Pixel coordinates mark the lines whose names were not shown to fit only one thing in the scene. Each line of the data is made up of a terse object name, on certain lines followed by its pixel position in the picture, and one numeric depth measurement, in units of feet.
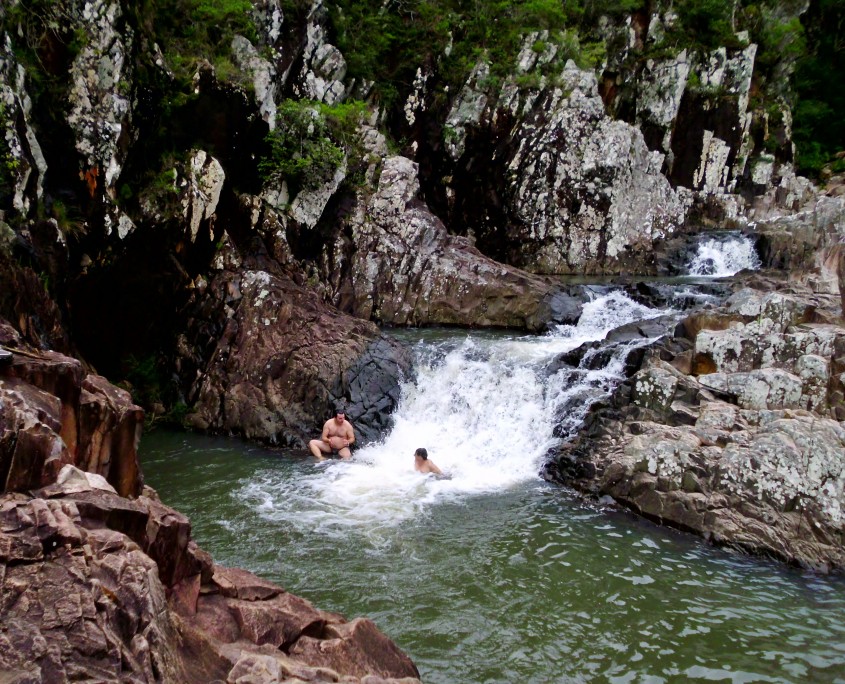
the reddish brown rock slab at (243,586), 16.80
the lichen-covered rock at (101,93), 38.47
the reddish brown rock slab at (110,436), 17.57
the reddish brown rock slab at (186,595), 15.19
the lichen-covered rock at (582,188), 76.64
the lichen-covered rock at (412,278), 59.62
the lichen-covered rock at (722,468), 27.61
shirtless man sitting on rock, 38.93
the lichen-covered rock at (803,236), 68.28
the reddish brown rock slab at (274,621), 15.43
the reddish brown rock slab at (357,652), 15.49
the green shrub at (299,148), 52.06
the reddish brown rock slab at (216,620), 14.94
